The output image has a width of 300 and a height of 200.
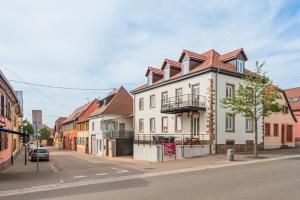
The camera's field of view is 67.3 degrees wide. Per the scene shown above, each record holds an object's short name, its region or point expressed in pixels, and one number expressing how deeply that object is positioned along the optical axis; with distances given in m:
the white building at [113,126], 27.86
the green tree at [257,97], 15.76
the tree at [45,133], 71.97
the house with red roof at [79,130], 37.48
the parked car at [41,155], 21.27
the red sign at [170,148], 17.27
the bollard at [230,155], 14.14
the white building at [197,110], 18.34
